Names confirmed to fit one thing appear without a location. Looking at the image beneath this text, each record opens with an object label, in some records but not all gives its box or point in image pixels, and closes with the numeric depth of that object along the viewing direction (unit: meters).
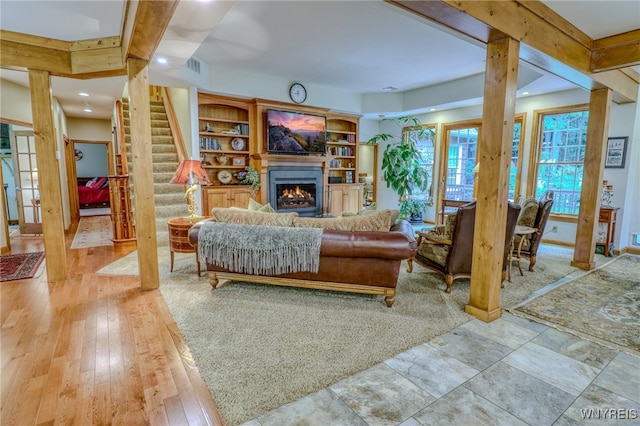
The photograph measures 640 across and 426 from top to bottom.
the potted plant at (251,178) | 6.36
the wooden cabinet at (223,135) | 6.10
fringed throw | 3.03
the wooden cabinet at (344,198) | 7.77
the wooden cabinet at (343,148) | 7.94
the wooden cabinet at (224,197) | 5.93
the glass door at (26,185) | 5.98
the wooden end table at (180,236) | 3.71
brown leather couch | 2.87
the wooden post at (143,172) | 3.24
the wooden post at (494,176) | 2.62
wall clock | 6.58
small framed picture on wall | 5.05
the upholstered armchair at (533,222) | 4.12
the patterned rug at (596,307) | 2.63
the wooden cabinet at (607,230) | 4.96
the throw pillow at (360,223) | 3.06
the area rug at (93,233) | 5.51
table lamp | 3.95
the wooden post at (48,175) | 3.46
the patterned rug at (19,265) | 3.83
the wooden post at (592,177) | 4.15
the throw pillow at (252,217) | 3.23
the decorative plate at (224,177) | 6.28
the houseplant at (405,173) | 7.43
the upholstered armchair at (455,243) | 3.24
